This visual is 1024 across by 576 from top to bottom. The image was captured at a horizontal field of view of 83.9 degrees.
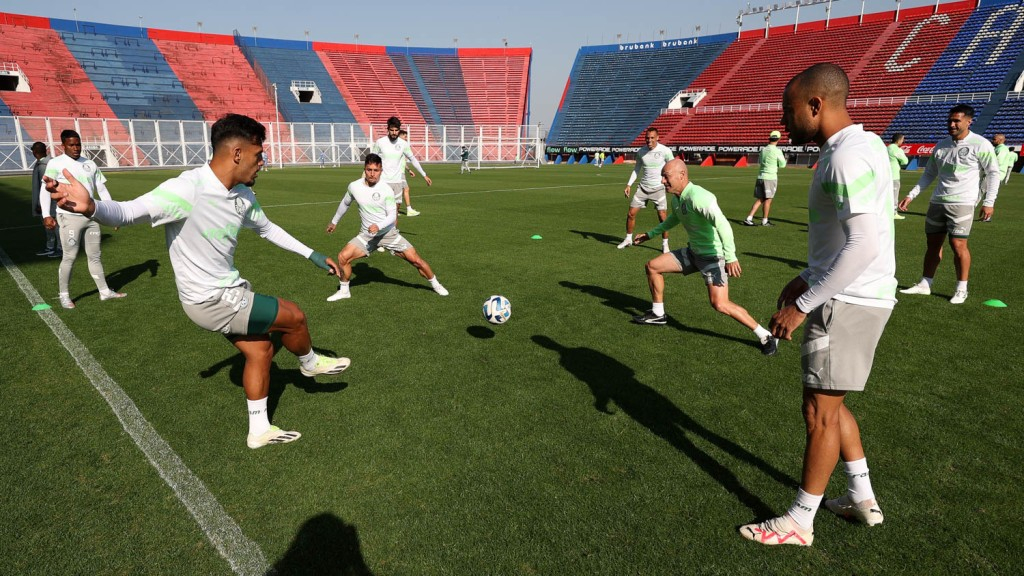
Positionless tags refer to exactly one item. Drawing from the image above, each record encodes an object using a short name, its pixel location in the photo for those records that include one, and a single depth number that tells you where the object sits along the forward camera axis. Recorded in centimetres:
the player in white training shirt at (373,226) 769
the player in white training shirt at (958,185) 726
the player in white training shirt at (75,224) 722
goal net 4638
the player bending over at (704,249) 582
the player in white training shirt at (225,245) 351
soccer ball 615
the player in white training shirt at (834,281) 255
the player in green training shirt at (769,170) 1367
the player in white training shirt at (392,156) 1327
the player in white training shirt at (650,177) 1110
